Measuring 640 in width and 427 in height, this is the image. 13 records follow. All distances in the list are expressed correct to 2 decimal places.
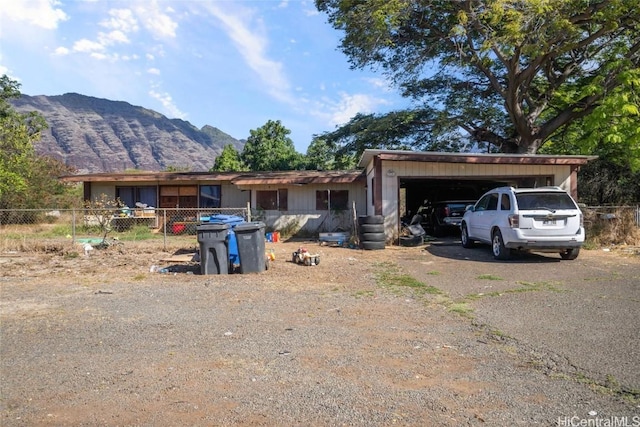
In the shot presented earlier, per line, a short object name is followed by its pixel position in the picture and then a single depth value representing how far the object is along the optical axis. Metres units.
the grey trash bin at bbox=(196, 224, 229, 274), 9.74
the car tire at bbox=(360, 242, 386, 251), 14.12
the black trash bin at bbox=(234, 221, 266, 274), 9.80
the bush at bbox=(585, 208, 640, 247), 13.82
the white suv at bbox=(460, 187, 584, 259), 10.38
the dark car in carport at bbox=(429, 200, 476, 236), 18.00
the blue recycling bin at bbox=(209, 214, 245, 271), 10.07
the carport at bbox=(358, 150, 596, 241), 15.11
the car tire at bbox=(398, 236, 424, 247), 15.00
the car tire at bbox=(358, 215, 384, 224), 14.10
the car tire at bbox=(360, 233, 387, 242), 14.11
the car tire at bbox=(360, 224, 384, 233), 14.10
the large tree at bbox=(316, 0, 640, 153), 16.61
